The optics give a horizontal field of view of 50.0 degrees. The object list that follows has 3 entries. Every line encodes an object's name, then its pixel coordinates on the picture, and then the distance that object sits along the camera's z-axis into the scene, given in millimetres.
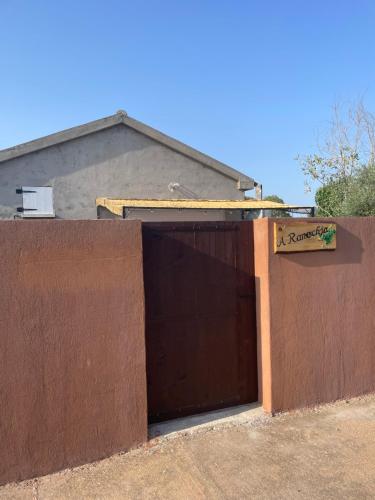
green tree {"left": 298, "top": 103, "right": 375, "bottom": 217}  8383
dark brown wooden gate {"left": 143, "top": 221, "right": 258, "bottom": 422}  4262
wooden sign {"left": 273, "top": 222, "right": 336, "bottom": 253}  4504
